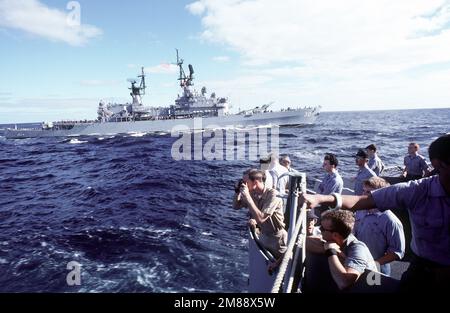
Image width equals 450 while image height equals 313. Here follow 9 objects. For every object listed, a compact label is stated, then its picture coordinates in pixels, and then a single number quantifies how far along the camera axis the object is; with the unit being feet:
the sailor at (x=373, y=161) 26.58
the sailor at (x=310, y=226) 13.33
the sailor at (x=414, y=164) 28.14
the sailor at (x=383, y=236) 12.21
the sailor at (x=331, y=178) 19.77
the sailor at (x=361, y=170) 21.30
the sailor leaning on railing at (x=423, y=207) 7.42
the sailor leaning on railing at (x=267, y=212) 12.51
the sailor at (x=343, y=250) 8.61
